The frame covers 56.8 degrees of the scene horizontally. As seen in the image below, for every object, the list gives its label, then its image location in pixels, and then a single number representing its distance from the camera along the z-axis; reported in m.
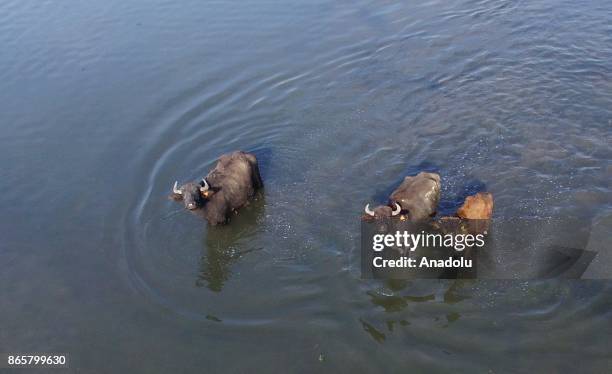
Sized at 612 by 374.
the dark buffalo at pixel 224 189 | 11.32
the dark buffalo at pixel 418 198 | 10.59
